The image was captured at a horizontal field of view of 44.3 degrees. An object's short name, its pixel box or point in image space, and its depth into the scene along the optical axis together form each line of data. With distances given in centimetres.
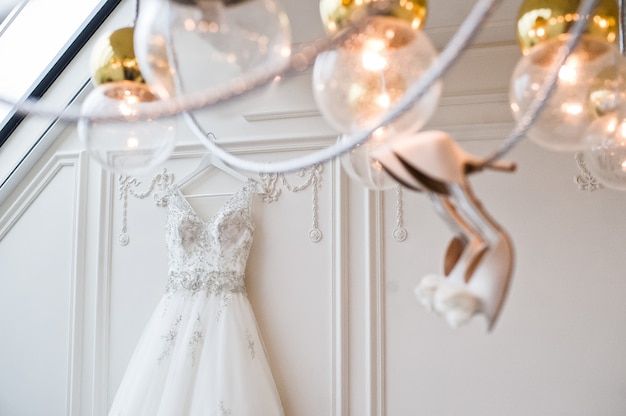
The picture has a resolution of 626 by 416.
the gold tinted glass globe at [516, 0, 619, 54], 121
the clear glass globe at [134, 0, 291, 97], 96
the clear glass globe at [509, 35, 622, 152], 119
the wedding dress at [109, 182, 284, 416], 325
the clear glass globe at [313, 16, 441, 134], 110
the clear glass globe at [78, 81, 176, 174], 127
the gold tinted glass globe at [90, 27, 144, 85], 136
